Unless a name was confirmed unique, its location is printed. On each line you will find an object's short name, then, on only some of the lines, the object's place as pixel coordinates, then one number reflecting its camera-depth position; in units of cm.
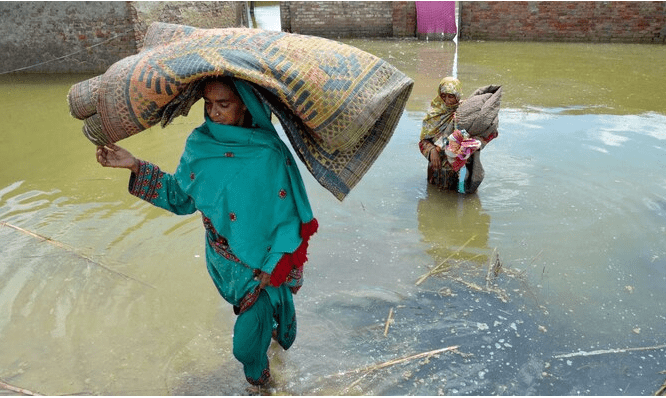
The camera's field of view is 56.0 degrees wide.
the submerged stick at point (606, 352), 331
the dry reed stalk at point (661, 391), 286
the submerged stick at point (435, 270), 411
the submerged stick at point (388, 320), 354
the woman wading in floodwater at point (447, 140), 509
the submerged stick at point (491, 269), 409
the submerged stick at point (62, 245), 414
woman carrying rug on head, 258
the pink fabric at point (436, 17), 1402
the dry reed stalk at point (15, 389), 305
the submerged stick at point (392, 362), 315
